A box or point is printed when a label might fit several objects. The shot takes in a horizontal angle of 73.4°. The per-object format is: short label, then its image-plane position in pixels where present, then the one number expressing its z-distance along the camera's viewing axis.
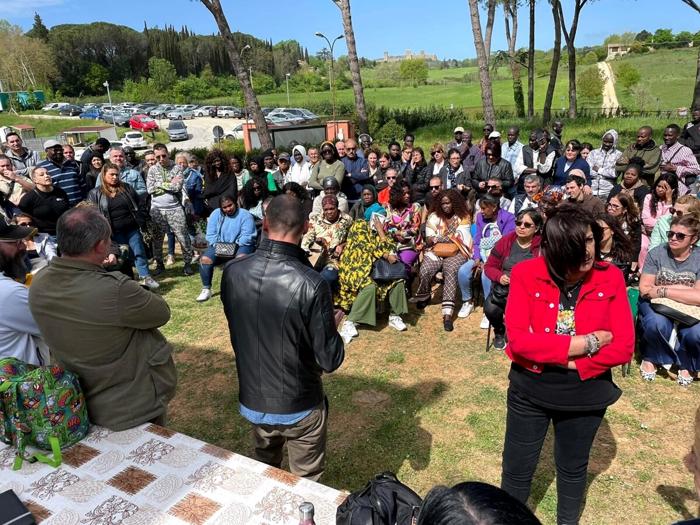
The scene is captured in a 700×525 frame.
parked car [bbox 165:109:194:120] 49.06
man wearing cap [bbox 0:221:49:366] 2.39
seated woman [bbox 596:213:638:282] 4.30
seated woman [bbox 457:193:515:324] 5.45
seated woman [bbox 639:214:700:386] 4.14
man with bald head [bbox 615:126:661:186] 7.37
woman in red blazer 2.07
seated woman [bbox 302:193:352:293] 5.75
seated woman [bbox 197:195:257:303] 6.36
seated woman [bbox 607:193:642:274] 5.35
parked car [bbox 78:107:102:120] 49.66
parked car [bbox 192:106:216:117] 51.25
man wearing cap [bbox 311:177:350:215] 6.54
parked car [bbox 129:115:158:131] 38.94
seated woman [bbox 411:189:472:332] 5.73
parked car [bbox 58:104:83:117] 54.59
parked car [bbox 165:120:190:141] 35.50
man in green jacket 2.17
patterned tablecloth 1.77
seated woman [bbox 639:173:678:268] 5.61
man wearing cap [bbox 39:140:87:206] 6.91
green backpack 2.03
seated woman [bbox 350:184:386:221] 6.68
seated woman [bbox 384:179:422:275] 5.94
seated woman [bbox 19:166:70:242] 6.00
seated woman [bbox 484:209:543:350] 4.31
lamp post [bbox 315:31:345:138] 22.91
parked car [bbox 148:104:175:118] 50.52
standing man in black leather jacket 2.16
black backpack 1.50
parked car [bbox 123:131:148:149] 31.89
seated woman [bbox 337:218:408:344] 5.39
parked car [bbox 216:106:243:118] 49.88
